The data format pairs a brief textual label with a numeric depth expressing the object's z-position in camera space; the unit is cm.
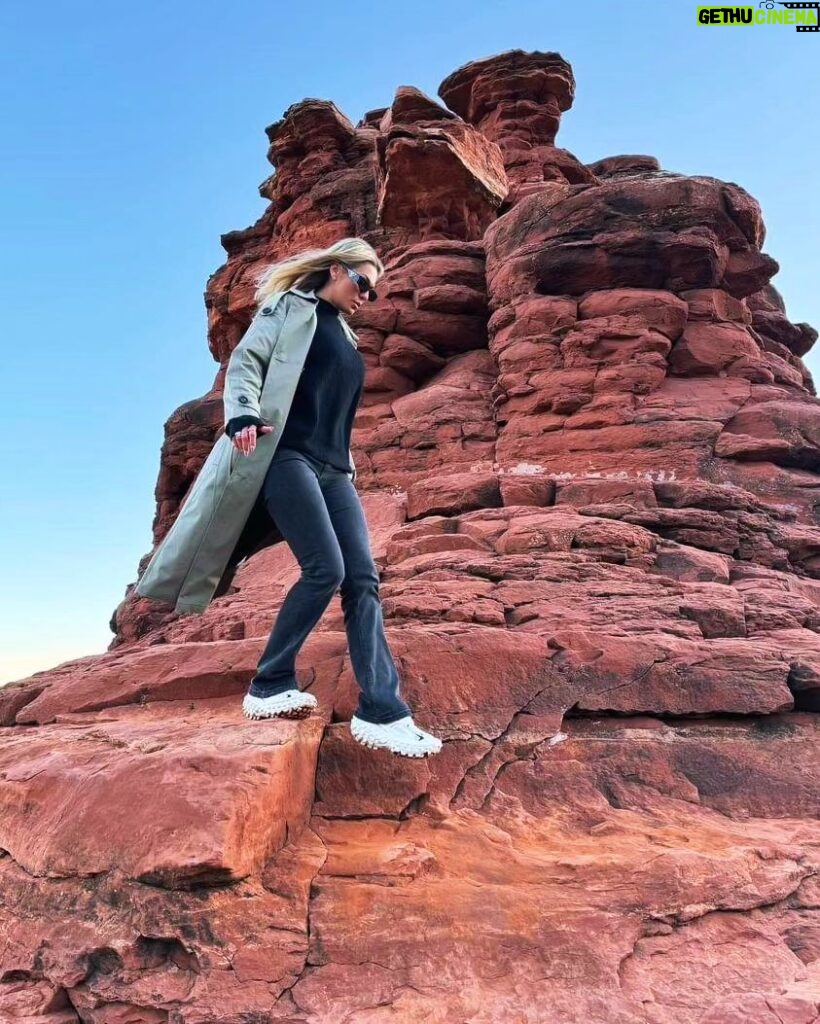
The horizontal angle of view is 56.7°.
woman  408
